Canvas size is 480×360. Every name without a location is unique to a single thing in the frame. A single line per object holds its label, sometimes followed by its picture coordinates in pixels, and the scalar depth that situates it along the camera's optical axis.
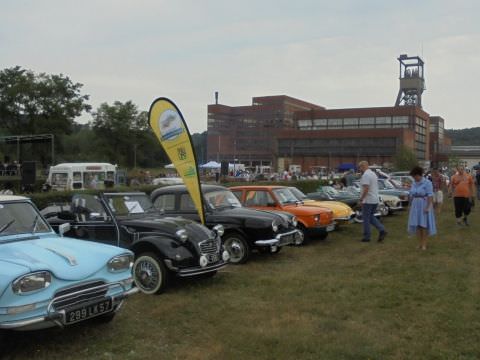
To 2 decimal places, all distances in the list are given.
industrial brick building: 99.00
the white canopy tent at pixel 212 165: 50.79
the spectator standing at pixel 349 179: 22.03
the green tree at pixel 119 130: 70.94
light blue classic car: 4.32
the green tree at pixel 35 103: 47.38
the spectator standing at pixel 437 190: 19.14
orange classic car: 11.45
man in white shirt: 11.27
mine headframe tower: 121.75
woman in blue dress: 9.98
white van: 26.30
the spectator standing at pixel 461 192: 13.63
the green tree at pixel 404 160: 57.84
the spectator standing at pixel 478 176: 20.10
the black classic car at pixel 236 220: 9.17
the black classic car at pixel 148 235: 6.89
